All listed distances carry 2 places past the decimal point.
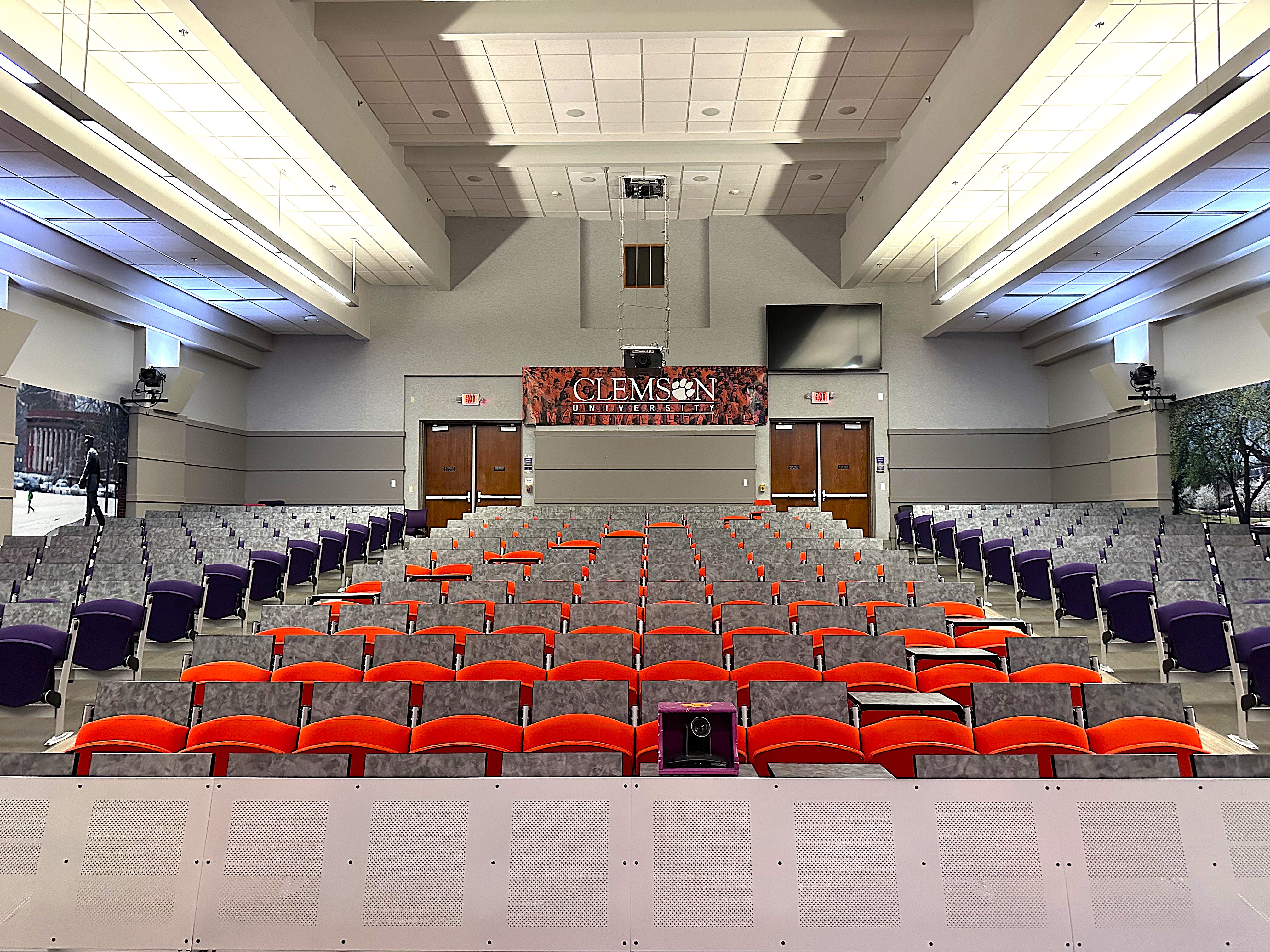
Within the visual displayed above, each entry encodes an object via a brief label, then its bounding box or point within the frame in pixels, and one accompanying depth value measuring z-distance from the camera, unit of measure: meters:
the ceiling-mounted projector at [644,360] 15.00
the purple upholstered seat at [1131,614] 7.23
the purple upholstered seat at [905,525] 15.34
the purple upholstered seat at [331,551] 11.57
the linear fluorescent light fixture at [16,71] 5.94
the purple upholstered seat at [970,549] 11.38
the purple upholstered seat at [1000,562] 10.35
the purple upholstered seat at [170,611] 7.50
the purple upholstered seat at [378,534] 13.61
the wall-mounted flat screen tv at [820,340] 17.34
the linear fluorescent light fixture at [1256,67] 5.65
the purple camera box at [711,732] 3.32
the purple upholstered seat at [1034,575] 9.23
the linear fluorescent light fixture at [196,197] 7.68
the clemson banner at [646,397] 17.48
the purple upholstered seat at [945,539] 12.83
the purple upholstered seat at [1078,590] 8.19
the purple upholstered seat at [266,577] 9.53
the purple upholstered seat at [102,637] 6.42
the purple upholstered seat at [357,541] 12.41
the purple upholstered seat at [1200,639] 6.29
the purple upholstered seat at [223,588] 8.63
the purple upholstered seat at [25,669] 5.58
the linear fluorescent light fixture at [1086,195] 7.02
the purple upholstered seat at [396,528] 14.66
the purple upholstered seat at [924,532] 13.96
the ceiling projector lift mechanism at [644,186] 14.42
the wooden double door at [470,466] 17.78
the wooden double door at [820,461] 17.72
